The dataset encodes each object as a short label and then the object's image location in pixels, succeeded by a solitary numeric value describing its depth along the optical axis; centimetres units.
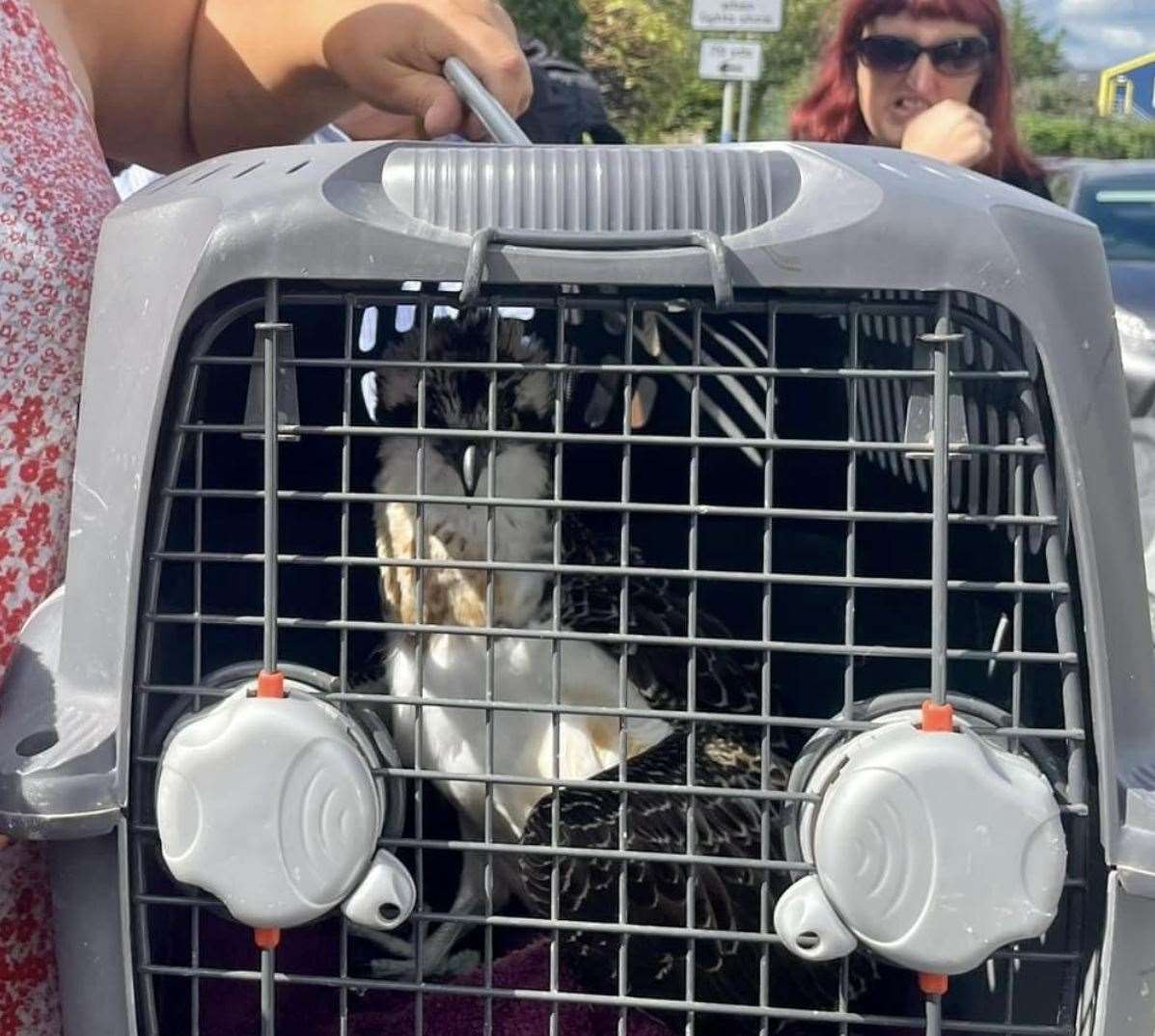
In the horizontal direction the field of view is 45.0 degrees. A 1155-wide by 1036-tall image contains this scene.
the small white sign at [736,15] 710
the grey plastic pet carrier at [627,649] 96
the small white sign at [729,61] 735
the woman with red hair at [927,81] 230
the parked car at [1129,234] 241
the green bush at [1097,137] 1545
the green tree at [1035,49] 1528
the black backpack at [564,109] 211
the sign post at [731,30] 712
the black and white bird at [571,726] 107
